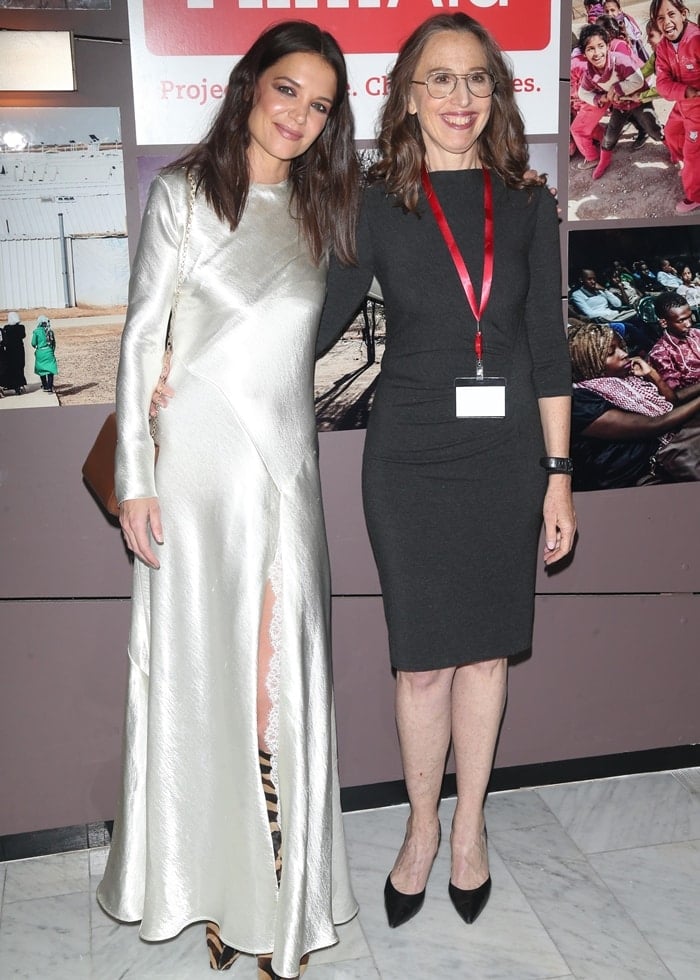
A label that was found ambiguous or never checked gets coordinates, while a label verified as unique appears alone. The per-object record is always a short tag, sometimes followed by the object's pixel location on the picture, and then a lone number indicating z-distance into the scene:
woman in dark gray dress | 2.12
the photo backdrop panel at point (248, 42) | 2.33
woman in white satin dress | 1.97
